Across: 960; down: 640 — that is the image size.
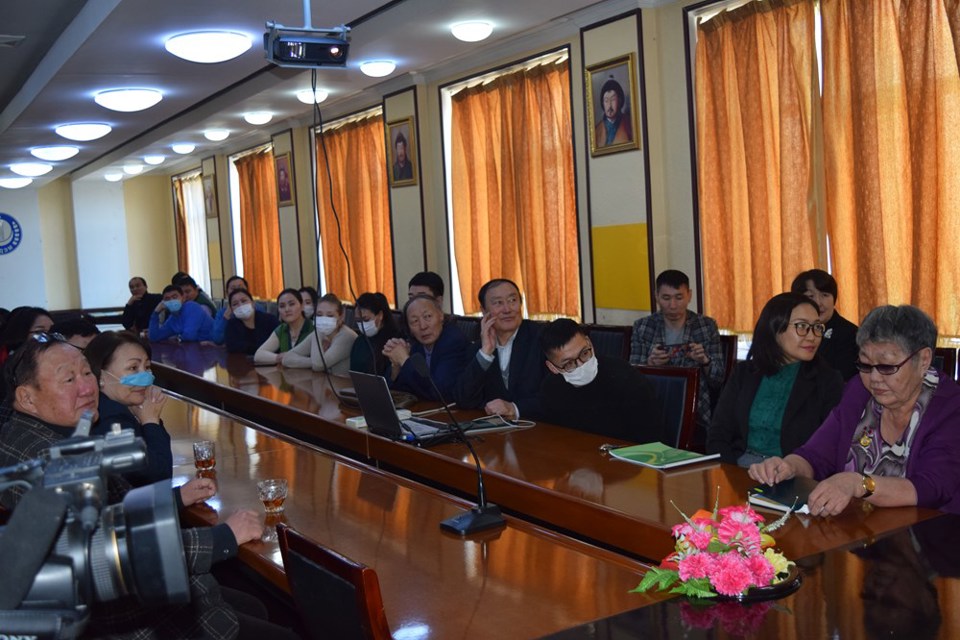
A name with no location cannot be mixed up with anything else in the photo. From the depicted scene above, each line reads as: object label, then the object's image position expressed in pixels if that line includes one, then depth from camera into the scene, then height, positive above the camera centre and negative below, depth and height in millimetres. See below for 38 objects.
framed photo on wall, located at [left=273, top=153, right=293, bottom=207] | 10188 +882
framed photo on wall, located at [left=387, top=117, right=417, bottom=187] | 7797 +842
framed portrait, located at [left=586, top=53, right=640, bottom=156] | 5500 +803
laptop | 3314 -613
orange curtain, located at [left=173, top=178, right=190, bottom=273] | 13891 +642
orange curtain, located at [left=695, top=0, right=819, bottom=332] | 4789 +422
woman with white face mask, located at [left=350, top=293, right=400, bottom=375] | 5172 -400
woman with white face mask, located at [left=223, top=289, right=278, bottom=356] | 6762 -462
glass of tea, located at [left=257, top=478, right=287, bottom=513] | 2545 -613
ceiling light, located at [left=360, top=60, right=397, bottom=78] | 6535 +1296
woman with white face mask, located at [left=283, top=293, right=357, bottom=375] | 5410 -455
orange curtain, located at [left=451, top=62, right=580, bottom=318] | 6383 +427
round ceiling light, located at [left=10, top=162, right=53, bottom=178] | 11406 +1325
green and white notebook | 2771 -640
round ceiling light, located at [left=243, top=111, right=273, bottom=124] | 8570 +1327
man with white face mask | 3307 -499
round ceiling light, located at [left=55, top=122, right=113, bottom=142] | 8547 +1300
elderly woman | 2221 -521
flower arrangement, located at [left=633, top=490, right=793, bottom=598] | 1712 -586
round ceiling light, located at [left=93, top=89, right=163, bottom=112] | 6828 +1235
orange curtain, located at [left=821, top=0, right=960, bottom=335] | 4094 +329
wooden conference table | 2170 -663
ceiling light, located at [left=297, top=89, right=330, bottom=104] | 7744 +1362
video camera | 890 -261
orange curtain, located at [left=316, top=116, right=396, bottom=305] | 8609 +472
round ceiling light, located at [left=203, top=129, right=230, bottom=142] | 9586 +1336
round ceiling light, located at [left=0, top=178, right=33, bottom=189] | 13023 +1320
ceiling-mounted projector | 3836 +870
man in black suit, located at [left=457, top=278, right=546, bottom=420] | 4017 -473
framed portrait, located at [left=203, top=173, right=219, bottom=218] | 12422 +937
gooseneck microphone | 2295 -650
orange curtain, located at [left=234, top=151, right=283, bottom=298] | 10852 +455
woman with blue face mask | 3033 -392
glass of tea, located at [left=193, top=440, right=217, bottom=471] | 3084 -606
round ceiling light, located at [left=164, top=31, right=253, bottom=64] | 5172 +1200
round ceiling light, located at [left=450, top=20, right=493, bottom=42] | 5594 +1296
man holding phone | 4676 -507
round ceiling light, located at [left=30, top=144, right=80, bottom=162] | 9969 +1302
